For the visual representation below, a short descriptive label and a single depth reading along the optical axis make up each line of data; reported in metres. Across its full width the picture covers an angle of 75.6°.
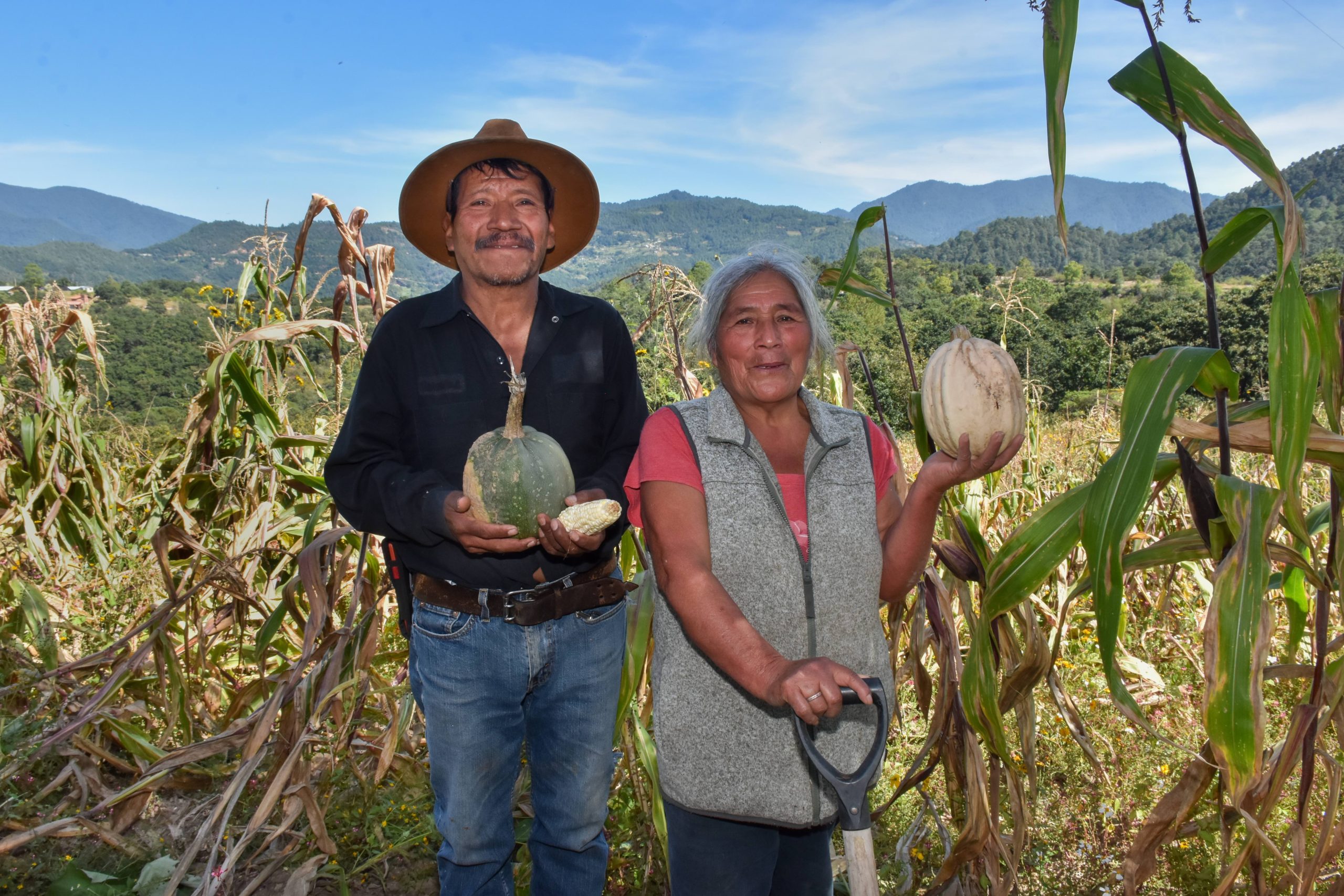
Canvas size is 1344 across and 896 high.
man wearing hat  1.92
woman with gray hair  1.58
